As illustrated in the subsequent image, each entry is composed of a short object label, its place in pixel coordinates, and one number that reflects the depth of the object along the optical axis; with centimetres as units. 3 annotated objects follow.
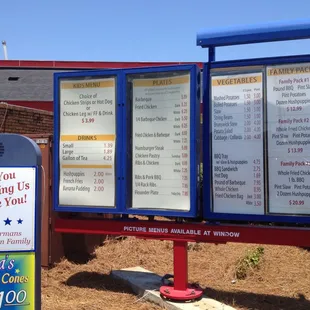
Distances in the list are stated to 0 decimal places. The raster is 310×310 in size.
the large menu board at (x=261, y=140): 484
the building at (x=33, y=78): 1780
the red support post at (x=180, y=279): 521
